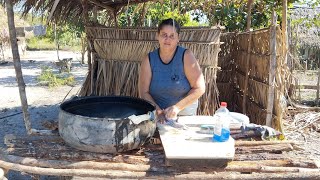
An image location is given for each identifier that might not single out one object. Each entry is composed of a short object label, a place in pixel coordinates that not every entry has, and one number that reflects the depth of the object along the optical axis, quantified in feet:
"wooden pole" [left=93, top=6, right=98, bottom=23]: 12.55
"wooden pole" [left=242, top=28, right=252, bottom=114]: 12.36
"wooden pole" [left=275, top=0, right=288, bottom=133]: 9.83
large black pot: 4.53
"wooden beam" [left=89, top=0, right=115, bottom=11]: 11.46
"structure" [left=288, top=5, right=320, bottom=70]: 30.84
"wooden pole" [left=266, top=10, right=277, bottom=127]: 9.63
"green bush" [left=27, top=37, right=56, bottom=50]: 56.50
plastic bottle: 4.94
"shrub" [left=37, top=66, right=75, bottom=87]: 23.95
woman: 7.02
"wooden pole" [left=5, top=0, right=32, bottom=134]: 6.71
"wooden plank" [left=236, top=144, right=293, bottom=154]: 5.07
